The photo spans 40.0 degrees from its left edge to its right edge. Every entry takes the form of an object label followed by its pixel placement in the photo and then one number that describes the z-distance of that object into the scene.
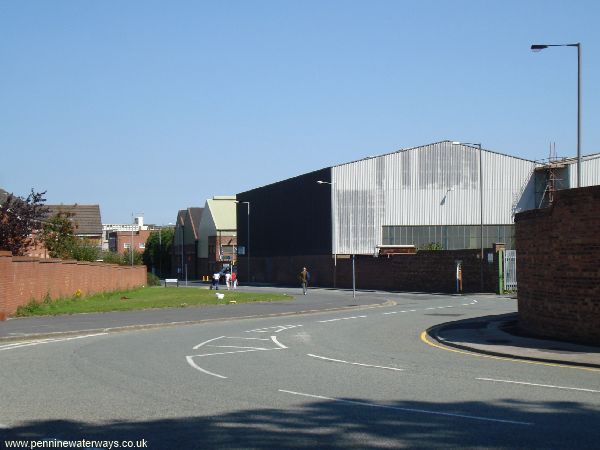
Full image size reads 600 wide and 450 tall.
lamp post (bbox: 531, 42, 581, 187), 27.34
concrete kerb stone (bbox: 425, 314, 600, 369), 15.83
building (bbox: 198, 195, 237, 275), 106.56
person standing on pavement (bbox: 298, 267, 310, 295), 55.59
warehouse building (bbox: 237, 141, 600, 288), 71.19
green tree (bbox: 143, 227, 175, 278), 132.88
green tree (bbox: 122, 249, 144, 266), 113.88
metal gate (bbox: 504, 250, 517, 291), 49.72
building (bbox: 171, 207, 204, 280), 116.19
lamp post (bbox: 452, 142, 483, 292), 51.81
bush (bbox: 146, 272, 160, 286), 78.31
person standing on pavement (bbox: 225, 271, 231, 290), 64.44
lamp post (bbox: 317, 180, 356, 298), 69.41
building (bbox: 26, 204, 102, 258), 100.69
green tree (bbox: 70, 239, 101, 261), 61.34
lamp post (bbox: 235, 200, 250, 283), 88.91
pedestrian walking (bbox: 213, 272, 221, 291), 59.21
